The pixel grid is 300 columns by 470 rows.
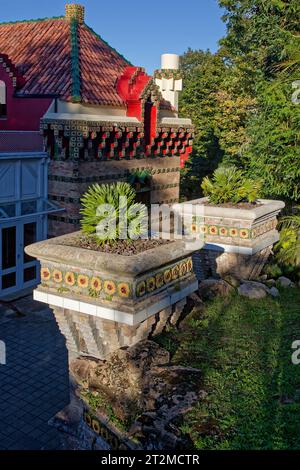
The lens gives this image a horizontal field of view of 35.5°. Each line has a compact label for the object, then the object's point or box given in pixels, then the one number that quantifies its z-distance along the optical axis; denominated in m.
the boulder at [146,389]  4.94
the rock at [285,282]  10.09
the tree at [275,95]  14.25
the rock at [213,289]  8.86
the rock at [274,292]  9.38
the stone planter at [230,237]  10.04
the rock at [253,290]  9.13
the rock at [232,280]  9.60
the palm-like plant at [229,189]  11.04
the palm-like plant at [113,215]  7.21
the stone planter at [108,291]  6.15
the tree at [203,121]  30.12
